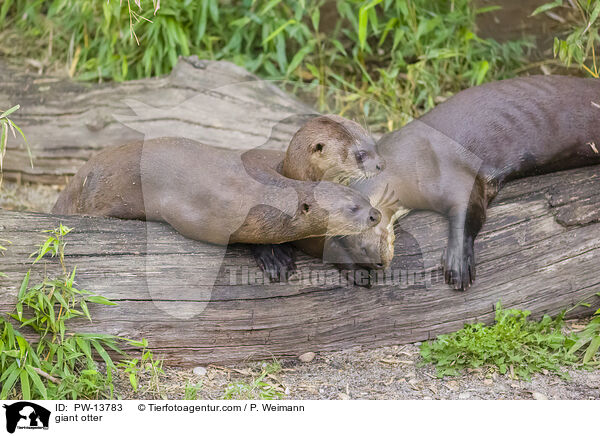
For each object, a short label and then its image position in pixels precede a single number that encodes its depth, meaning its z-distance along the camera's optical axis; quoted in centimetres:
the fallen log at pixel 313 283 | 584
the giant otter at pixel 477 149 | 632
